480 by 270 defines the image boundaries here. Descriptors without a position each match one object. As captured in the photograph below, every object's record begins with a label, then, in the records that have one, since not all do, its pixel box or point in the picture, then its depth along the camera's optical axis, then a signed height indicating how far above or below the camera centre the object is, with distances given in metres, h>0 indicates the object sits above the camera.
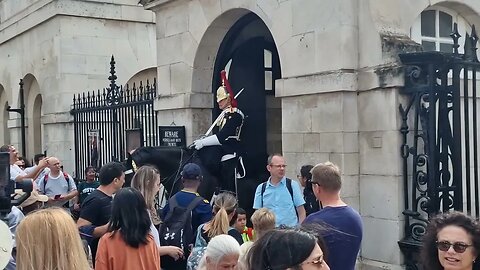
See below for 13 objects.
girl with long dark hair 4.14 -0.74
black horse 7.57 -0.39
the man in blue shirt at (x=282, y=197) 6.48 -0.72
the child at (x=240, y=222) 5.35 -0.82
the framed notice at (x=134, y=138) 10.19 -0.08
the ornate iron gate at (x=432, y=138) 6.01 -0.10
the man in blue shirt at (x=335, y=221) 4.02 -0.63
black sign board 9.20 -0.05
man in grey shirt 8.55 -0.75
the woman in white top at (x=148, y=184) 5.32 -0.45
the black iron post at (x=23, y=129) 14.77 +0.18
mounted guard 7.91 -0.15
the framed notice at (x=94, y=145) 12.05 -0.22
